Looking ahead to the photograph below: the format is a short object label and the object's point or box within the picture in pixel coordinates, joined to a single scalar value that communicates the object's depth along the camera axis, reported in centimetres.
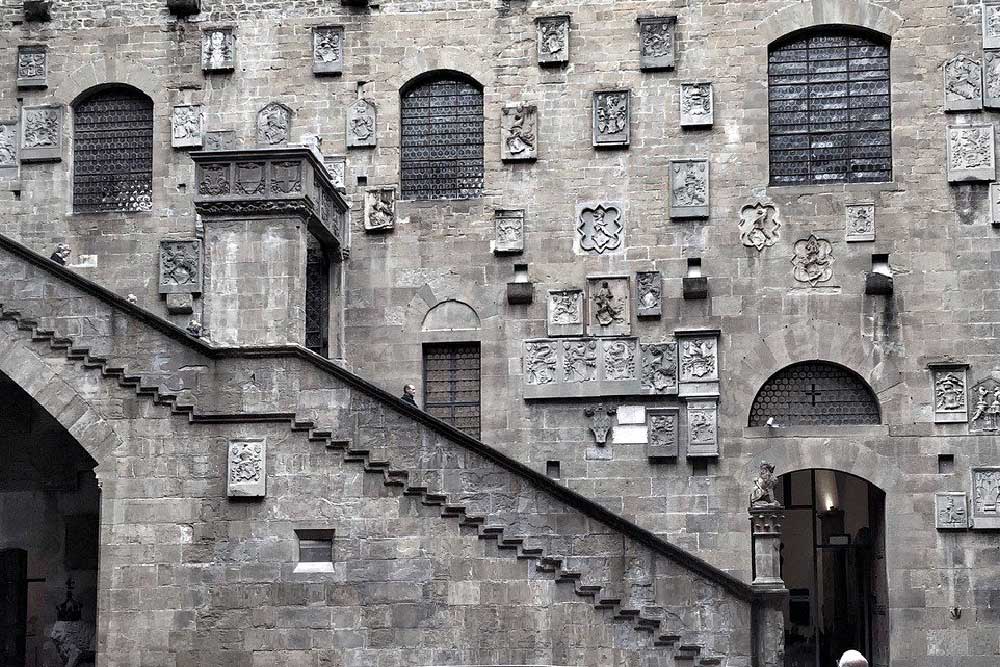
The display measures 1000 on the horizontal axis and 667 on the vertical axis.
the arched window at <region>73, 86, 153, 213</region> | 3011
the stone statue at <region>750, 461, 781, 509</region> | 2355
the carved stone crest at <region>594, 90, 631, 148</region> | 2881
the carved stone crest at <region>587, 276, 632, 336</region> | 2833
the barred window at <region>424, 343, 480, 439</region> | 2881
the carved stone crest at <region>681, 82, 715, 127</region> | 2866
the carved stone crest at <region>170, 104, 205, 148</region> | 2984
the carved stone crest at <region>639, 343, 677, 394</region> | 2797
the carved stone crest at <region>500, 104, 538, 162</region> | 2900
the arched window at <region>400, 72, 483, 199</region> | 2939
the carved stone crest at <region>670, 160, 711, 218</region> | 2844
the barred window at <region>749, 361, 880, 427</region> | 2789
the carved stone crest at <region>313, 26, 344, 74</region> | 2970
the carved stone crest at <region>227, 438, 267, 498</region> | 2344
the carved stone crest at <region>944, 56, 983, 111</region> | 2814
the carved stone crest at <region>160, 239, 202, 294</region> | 2936
